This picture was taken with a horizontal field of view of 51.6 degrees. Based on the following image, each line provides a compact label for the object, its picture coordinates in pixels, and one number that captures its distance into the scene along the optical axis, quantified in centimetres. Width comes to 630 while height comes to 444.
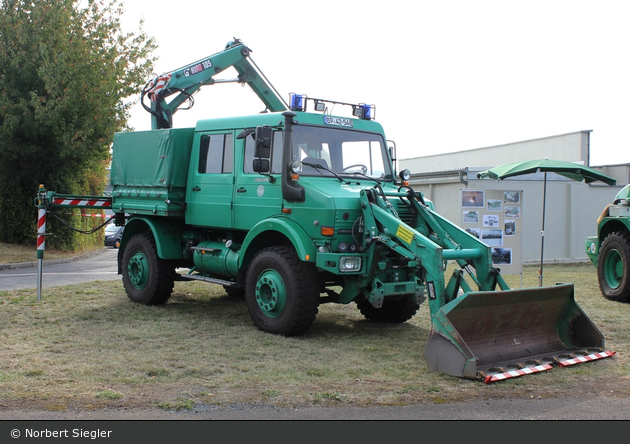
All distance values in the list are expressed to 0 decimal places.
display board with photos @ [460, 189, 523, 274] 1261
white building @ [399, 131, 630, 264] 1939
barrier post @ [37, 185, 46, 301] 1090
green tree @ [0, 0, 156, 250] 1909
